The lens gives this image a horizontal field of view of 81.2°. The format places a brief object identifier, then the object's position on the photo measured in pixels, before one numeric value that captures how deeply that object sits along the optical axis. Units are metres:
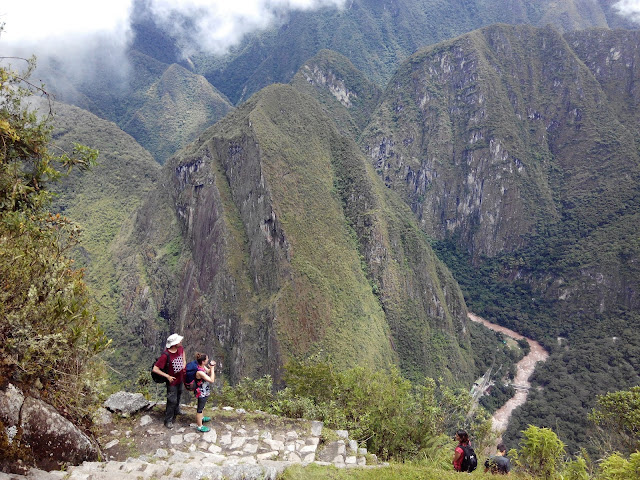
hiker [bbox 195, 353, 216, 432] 9.41
